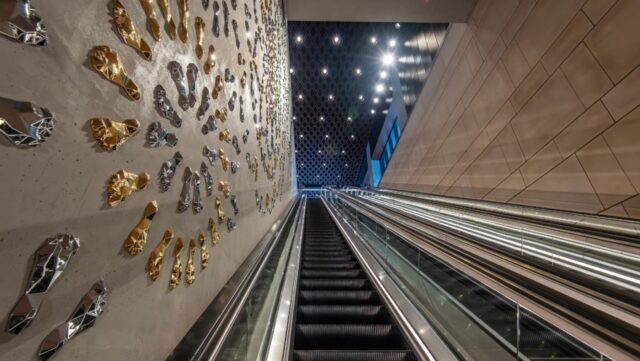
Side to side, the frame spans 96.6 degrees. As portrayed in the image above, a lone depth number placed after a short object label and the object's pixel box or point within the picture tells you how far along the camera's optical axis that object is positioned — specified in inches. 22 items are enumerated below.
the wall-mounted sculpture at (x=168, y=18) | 49.4
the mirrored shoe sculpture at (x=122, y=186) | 37.1
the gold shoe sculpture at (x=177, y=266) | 53.1
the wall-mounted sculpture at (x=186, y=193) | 57.1
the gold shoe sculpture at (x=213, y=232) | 72.8
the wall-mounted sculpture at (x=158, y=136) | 45.9
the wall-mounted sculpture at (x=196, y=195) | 63.1
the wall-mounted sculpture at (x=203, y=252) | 66.2
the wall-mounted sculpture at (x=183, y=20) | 56.3
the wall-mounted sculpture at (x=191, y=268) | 58.6
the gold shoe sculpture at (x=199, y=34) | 65.0
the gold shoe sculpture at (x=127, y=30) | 37.9
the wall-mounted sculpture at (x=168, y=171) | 49.5
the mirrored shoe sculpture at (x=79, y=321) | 27.5
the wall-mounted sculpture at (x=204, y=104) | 66.5
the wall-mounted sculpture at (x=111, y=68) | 34.6
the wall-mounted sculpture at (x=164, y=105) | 47.6
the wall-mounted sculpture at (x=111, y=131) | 34.5
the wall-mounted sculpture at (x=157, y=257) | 46.2
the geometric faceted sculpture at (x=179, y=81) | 52.9
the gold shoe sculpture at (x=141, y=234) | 41.0
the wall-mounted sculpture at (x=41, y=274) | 24.6
